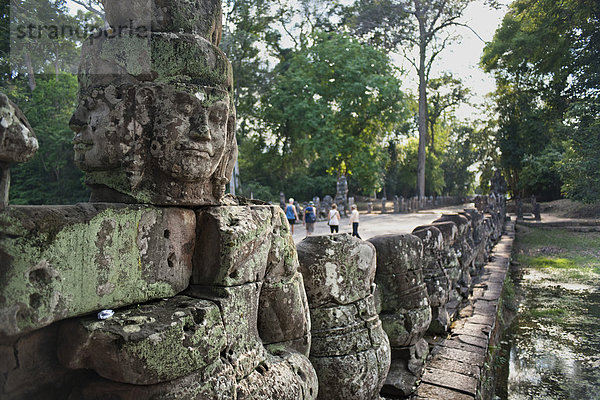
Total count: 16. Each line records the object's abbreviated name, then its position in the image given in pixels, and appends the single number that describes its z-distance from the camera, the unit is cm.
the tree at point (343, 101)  2578
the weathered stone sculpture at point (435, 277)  460
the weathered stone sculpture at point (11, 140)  145
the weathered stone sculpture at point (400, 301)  370
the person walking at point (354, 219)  1304
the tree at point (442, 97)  4359
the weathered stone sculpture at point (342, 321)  275
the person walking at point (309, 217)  1437
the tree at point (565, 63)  1235
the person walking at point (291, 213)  1395
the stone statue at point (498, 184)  2833
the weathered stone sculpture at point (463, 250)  667
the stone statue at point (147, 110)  195
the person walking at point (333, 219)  1281
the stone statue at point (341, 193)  2721
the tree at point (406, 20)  3002
